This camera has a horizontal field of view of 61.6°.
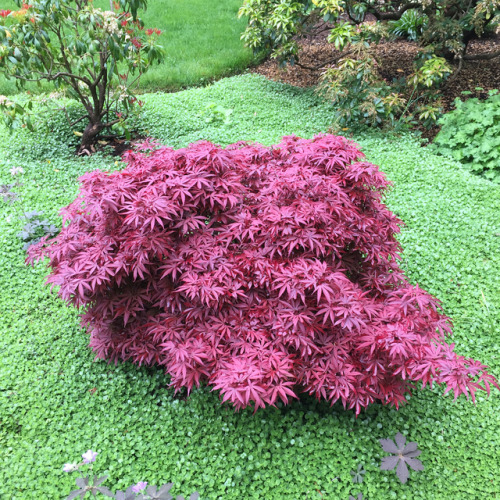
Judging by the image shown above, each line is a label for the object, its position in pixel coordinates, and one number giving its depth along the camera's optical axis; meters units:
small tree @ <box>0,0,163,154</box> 3.83
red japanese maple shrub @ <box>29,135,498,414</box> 1.84
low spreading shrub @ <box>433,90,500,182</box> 4.15
